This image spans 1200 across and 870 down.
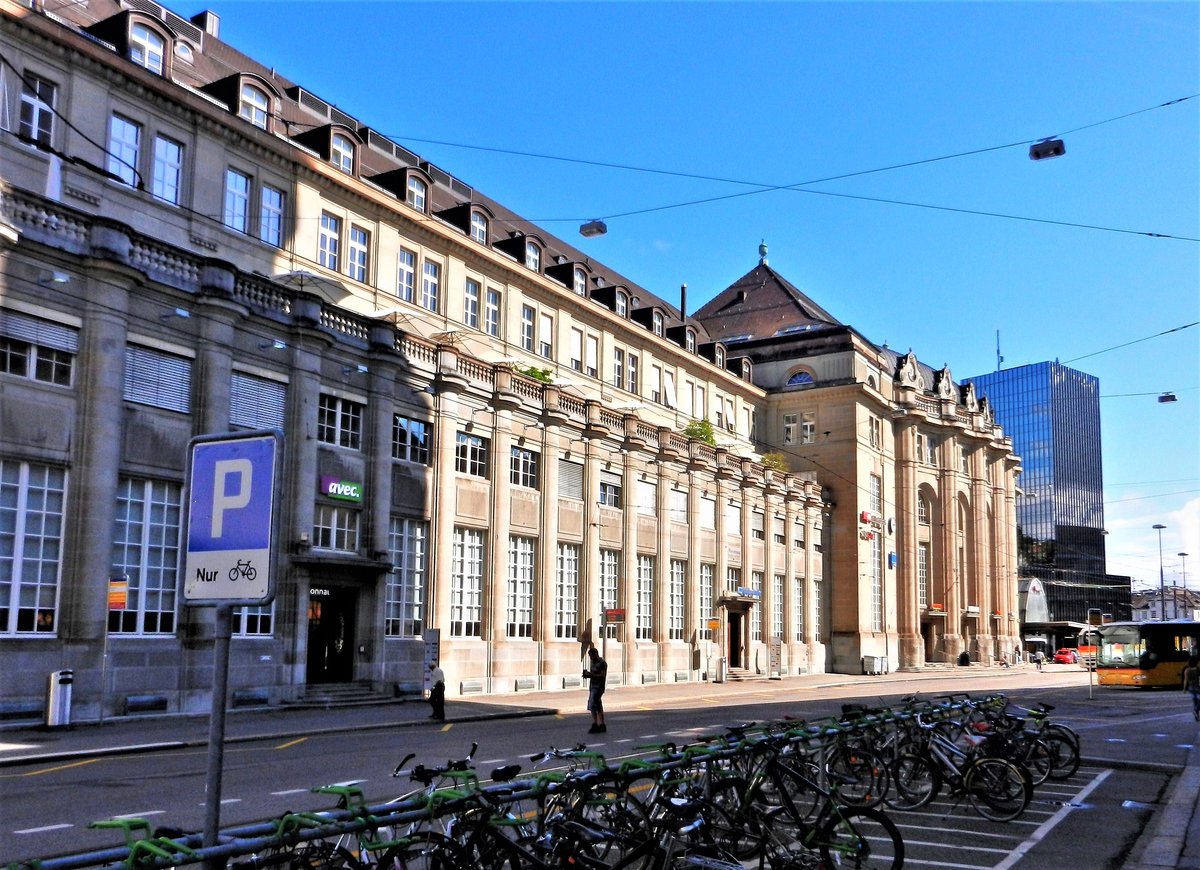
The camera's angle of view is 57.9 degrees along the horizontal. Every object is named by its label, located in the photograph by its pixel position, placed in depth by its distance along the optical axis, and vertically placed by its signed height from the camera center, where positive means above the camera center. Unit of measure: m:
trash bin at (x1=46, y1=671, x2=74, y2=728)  22.94 -2.34
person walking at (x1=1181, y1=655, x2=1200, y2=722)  30.61 -2.23
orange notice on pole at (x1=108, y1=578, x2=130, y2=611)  24.20 -0.09
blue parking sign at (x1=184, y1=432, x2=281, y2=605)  4.88 +0.32
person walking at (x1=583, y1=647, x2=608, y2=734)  24.55 -2.03
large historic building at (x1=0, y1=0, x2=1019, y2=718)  24.59 +5.58
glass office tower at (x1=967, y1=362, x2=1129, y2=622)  145.00 +18.75
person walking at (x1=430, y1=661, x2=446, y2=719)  27.35 -2.49
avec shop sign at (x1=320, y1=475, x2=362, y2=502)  31.45 +3.04
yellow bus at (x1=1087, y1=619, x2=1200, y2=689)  51.44 -2.29
